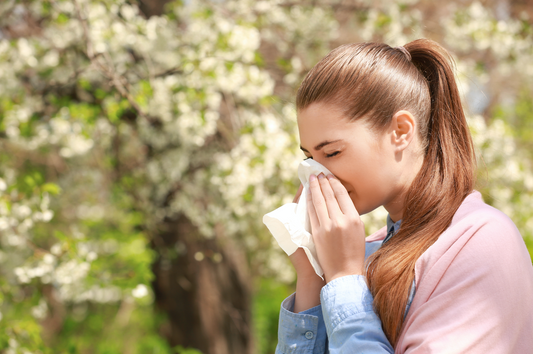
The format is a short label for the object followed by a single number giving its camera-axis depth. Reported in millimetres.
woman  2022
